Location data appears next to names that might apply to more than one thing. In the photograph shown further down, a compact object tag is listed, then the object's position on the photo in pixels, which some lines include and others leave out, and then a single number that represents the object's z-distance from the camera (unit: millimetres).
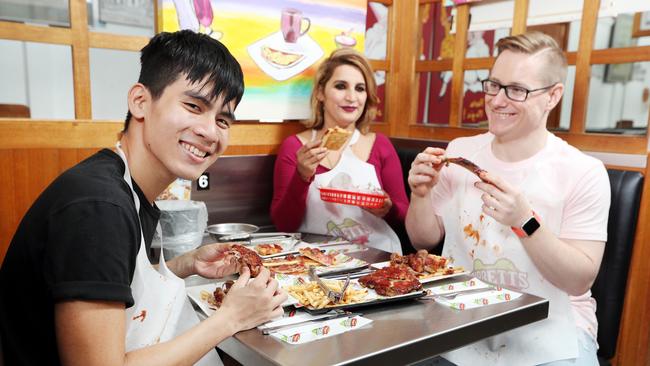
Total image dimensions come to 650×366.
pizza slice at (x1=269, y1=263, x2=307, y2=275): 1708
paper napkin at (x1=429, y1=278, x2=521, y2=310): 1479
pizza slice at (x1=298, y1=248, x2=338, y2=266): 1817
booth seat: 2080
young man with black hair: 985
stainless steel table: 1132
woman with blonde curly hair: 2674
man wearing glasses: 1733
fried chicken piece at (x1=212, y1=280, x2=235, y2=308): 1448
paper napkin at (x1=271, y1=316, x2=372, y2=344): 1205
